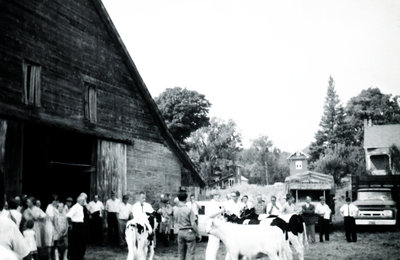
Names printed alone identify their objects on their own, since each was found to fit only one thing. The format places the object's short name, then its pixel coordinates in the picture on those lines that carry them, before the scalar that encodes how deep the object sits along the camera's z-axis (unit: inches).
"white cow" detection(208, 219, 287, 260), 391.5
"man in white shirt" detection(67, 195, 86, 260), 536.1
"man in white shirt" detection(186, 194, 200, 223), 738.1
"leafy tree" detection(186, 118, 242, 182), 2755.9
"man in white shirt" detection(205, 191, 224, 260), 429.1
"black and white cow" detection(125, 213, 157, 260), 461.9
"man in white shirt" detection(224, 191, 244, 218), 510.6
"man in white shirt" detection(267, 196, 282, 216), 586.2
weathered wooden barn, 604.4
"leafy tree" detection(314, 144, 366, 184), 2096.3
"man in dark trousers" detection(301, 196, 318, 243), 786.2
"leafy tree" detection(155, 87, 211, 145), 2489.3
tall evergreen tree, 3046.3
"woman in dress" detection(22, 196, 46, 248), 495.2
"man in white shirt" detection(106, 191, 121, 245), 722.8
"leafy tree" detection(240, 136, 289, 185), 3649.4
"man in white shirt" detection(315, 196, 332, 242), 794.5
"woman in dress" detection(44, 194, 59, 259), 512.1
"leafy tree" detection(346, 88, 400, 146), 1353.0
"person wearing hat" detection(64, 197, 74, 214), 554.7
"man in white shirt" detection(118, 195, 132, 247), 678.5
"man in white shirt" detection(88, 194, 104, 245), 697.6
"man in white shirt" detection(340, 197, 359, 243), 758.5
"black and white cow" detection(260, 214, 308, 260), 492.7
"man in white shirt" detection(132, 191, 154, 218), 495.1
